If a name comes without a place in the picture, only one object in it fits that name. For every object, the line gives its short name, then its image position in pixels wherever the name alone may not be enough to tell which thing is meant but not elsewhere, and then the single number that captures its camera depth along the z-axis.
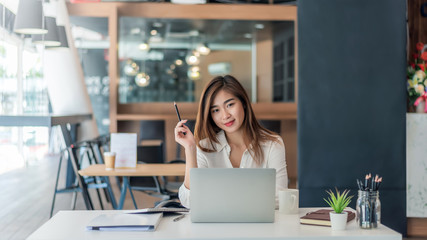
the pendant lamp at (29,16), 5.21
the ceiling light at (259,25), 9.27
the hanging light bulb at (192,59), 9.40
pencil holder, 2.06
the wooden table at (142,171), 4.61
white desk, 1.90
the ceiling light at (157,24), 9.11
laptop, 2.00
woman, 2.76
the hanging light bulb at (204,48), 9.38
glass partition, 9.11
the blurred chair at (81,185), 5.64
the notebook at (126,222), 1.99
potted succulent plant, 2.02
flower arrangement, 4.54
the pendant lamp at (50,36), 6.05
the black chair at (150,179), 5.12
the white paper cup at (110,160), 4.75
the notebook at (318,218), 2.10
